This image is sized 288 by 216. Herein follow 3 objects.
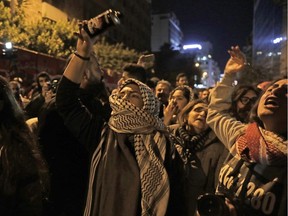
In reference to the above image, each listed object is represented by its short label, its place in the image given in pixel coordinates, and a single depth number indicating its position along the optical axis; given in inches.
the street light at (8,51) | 280.6
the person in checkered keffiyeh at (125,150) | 67.8
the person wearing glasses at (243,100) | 114.6
